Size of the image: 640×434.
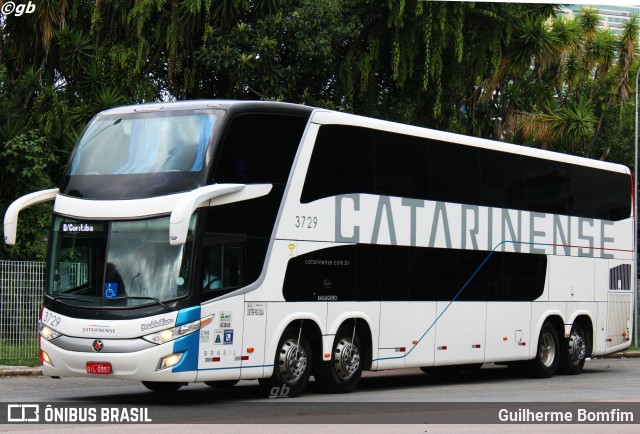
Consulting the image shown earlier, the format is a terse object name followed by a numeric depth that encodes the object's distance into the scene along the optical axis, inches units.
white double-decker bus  591.8
